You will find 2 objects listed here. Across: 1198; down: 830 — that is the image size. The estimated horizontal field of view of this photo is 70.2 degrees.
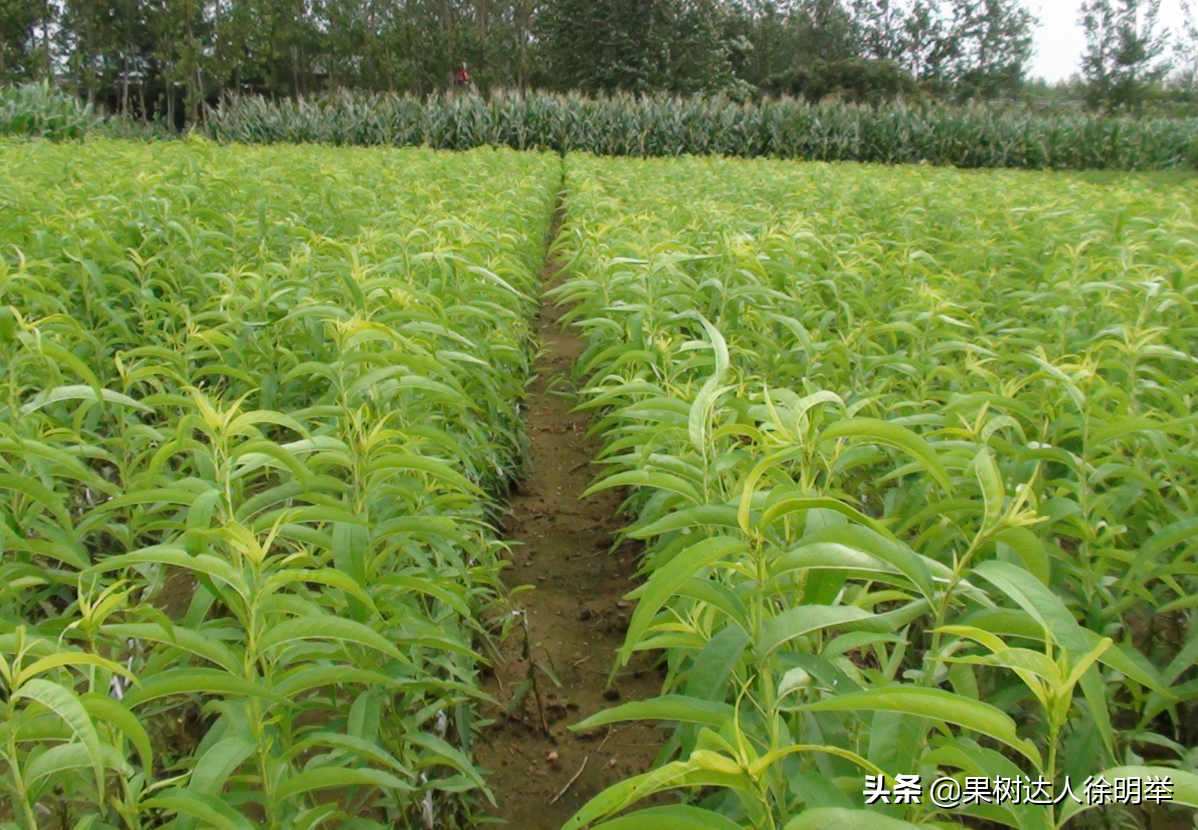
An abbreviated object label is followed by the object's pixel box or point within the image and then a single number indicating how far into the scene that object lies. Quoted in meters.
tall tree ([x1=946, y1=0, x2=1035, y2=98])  44.38
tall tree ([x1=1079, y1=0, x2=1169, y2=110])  42.16
